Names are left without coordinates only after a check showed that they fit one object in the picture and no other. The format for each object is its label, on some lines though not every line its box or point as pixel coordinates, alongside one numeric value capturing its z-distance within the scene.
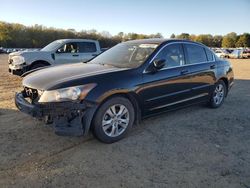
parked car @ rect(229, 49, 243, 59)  32.16
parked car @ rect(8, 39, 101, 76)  7.52
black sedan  2.89
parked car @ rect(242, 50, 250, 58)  32.38
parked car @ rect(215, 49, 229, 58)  32.38
